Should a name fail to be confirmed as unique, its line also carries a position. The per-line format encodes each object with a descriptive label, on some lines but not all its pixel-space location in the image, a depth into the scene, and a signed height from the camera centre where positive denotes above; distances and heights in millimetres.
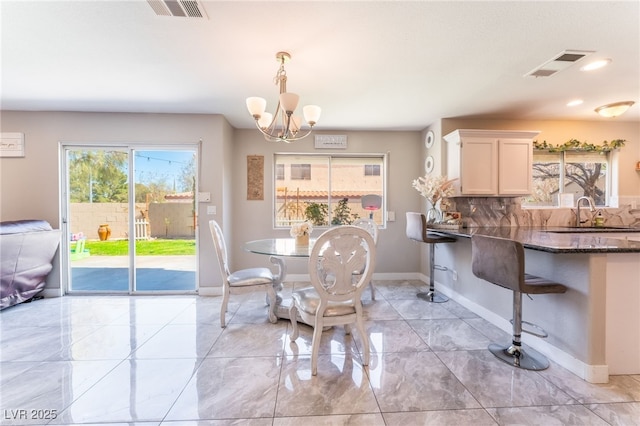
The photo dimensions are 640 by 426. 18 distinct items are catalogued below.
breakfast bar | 1764 -712
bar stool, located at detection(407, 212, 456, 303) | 3113 -364
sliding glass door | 3605 +26
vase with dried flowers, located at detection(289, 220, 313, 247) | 2862 -273
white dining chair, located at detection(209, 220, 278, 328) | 2598 -747
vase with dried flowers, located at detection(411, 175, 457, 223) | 3295 +259
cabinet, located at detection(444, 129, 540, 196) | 3299 +598
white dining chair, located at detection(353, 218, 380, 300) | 3266 -238
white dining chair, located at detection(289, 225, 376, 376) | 1820 -522
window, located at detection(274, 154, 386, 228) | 4305 +348
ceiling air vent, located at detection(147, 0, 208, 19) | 1568 +1260
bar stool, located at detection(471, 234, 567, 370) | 1779 -522
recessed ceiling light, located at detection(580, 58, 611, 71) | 2217 +1264
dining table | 2391 -404
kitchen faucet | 3140 -103
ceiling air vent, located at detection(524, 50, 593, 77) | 2092 +1261
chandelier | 1976 +813
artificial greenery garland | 3668 +891
